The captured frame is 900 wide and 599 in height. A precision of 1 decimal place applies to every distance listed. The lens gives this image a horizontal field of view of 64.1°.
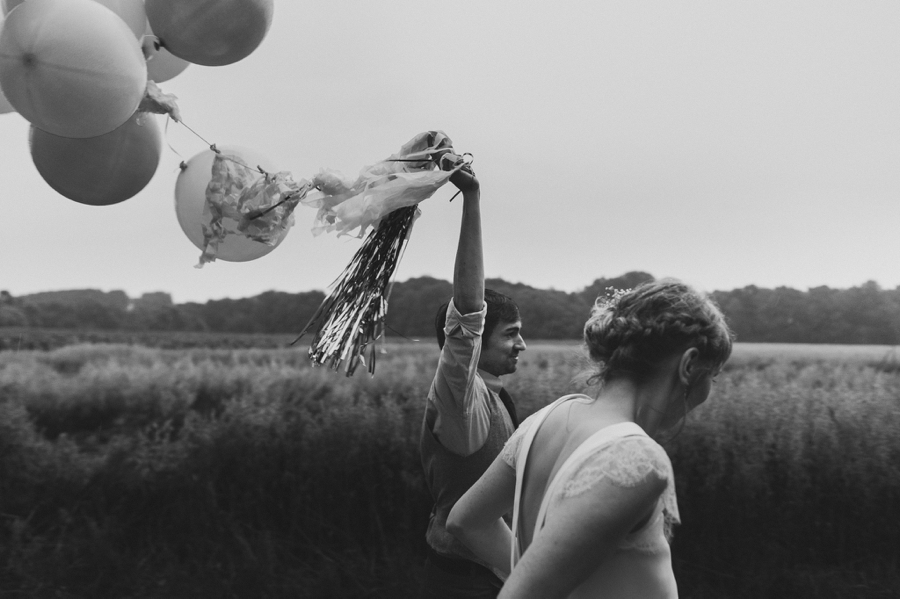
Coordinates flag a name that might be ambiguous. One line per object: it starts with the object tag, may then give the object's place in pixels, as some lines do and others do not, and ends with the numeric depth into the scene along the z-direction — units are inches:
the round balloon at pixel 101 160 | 80.9
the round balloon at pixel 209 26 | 76.5
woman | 42.4
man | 76.0
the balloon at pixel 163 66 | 90.1
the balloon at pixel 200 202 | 76.5
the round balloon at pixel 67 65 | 65.0
